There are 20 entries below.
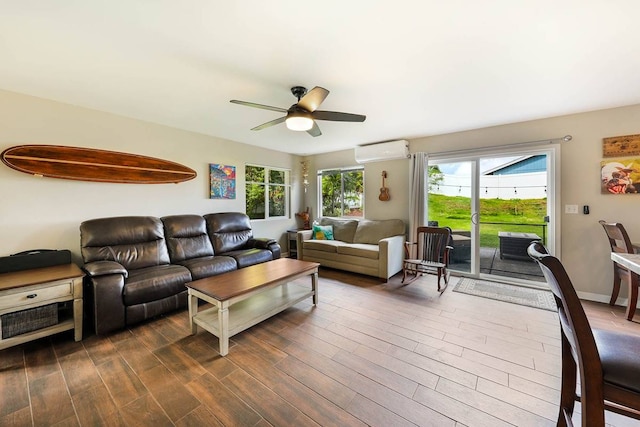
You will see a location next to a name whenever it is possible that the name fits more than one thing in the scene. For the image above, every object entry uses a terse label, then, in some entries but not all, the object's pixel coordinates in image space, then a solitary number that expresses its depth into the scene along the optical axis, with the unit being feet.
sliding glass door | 11.58
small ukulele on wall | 15.24
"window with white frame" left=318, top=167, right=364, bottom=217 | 17.04
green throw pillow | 15.89
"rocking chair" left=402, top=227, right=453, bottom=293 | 11.34
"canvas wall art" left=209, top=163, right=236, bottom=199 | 13.70
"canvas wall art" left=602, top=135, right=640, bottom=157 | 9.18
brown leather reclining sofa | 7.58
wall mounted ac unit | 13.93
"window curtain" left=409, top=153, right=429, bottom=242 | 13.64
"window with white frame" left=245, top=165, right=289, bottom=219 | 16.02
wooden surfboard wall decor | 8.39
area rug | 9.55
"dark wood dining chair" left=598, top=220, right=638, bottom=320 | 7.68
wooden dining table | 8.04
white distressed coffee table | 6.66
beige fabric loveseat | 12.44
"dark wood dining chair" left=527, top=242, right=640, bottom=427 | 2.91
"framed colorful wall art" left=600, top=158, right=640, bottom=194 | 9.21
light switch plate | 10.27
